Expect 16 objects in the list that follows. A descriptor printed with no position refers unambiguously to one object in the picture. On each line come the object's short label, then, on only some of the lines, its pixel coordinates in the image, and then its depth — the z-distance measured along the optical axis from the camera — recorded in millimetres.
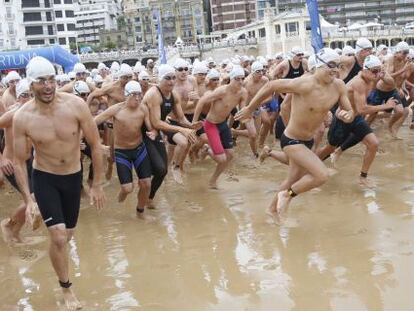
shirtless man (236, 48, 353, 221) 5715
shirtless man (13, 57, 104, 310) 4219
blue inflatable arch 21984
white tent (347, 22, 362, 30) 67150
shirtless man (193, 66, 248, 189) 7781
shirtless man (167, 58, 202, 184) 8000
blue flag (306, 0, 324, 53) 12719
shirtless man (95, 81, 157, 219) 6547
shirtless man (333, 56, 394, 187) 7117
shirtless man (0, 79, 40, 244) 5637
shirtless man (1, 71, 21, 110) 8445
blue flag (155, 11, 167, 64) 21891
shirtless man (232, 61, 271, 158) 9477
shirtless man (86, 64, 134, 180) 8641
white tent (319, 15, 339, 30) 68744
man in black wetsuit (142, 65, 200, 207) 6645
